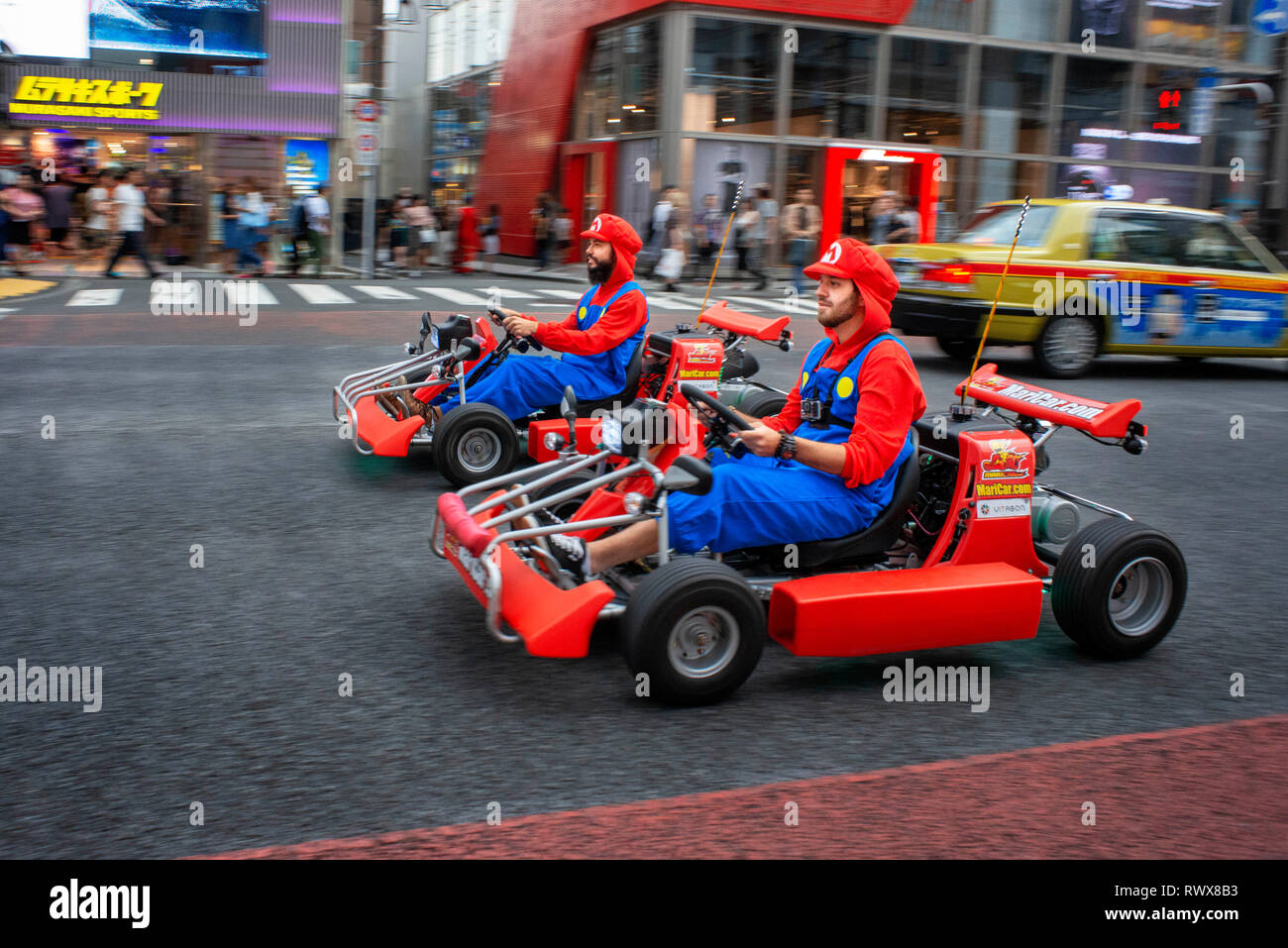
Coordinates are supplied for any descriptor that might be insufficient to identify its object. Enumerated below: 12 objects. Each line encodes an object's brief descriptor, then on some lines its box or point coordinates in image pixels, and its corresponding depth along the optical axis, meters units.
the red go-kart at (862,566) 3.90
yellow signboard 25.81
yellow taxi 11.35
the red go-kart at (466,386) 6.86
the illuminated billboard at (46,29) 25.58
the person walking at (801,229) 21.19
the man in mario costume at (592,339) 6.75
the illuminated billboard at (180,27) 25.94
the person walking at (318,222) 21.53
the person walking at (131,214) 19.30
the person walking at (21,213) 19.53
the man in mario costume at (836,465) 4.25
